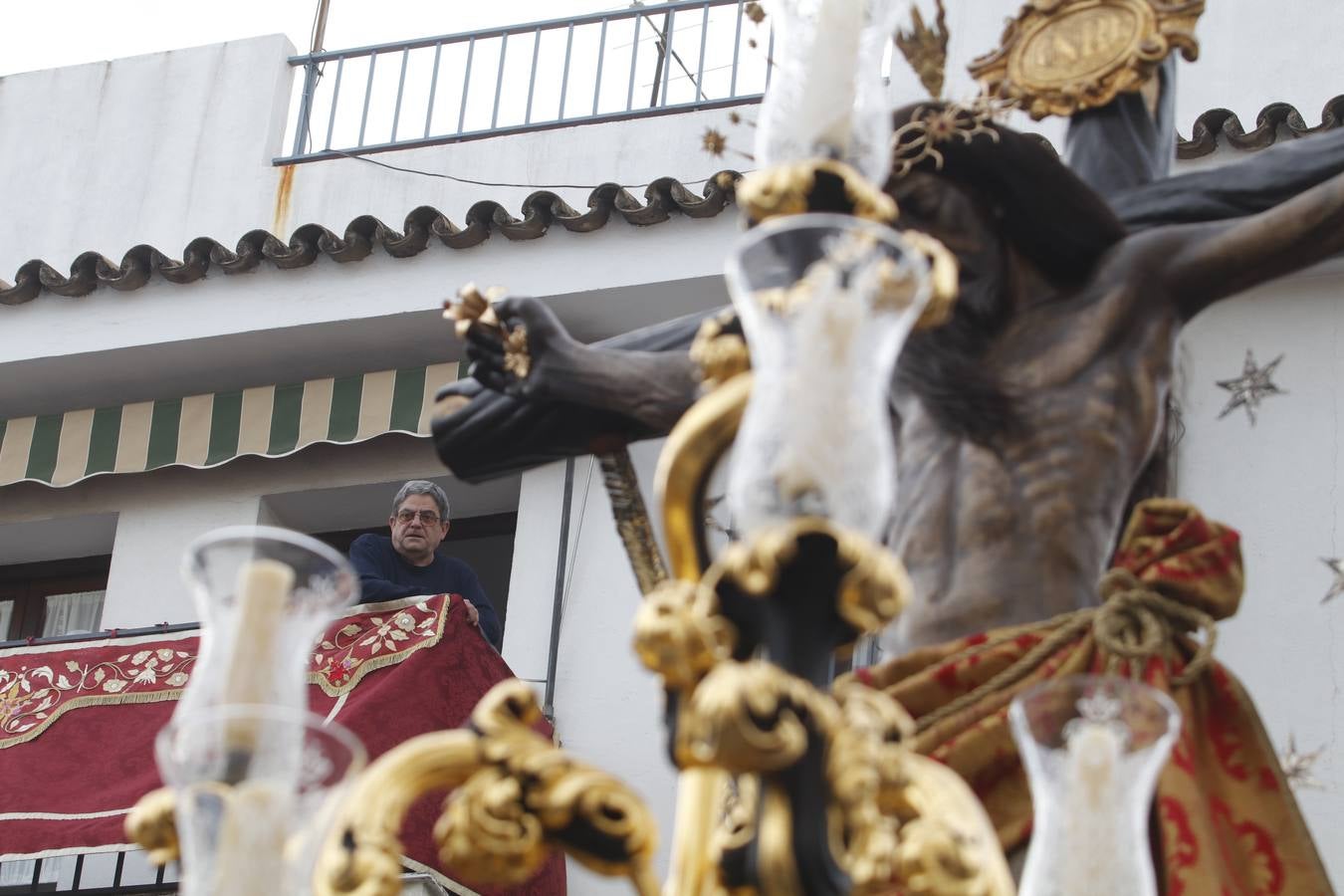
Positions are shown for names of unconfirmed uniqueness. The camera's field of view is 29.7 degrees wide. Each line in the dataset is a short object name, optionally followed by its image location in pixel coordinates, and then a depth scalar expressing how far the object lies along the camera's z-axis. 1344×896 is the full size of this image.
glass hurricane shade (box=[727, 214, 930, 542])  2.61
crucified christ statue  3.99
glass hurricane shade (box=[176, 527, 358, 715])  2.70
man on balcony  10.02
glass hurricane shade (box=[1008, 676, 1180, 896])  2.80
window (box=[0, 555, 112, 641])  12.19
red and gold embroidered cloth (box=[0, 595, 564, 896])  9.18
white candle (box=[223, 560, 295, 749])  2.69
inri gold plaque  4.80
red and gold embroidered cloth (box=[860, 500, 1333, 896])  3.70
